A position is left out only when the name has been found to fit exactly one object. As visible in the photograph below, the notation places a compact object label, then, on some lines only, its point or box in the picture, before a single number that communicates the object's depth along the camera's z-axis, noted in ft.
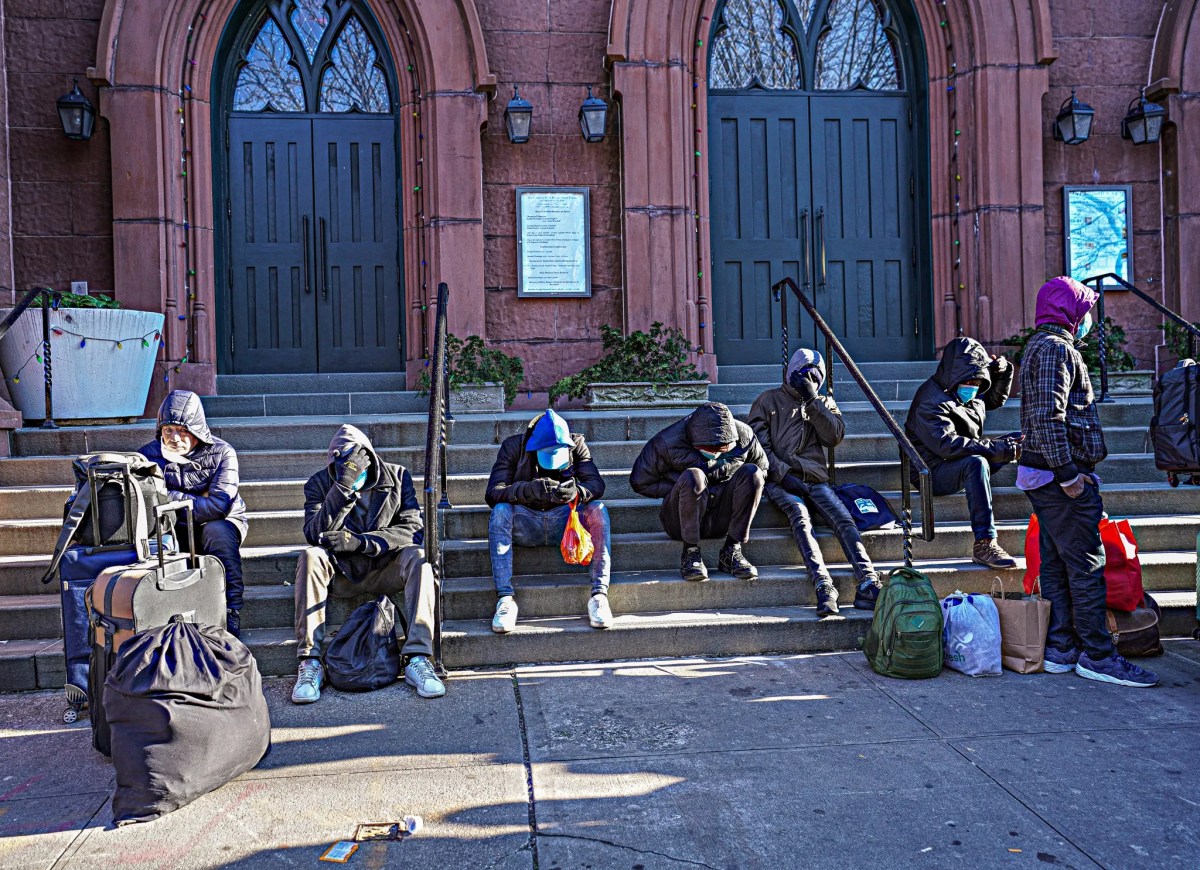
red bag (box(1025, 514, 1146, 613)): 17.40
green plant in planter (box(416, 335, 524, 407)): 28.63
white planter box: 24.53
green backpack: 16.51
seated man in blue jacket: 17.83
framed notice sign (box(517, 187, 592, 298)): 30.91
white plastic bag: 16.78
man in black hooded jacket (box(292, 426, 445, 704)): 16.60
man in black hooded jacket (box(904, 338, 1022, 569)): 21.27
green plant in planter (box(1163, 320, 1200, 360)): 31.04
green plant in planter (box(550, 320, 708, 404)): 29.25
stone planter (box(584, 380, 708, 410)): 28.76
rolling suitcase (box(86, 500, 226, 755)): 13.39
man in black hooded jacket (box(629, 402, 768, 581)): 19.47
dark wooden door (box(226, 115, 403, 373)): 31.24
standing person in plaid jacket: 16.40
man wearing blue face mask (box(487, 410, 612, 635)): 18.62
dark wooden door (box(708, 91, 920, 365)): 32.71
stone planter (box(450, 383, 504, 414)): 28.53
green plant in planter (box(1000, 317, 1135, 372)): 30.09
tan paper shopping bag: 16.80
